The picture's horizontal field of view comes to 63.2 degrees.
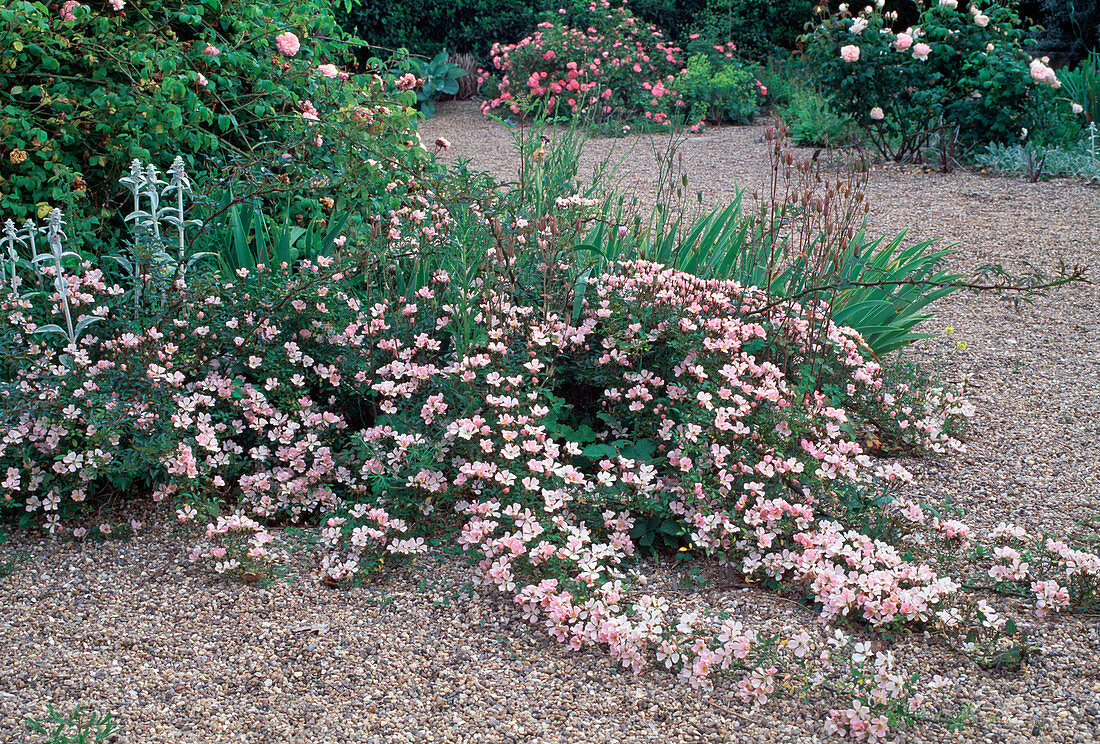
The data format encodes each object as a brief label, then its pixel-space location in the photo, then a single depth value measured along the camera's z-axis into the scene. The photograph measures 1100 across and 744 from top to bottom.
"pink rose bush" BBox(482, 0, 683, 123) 10.31
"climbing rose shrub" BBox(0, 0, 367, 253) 3.35
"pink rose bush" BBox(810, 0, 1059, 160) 7.50
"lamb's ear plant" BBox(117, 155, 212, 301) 2.78
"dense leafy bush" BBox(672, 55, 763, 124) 10.53
